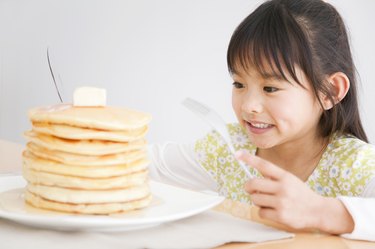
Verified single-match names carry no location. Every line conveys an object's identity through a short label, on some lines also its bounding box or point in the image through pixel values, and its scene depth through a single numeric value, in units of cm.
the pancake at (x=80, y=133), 84
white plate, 82
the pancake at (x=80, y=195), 85
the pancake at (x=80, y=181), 85
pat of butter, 88
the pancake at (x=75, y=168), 85
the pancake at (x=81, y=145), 84
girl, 113
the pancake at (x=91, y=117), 84
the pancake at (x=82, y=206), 85
